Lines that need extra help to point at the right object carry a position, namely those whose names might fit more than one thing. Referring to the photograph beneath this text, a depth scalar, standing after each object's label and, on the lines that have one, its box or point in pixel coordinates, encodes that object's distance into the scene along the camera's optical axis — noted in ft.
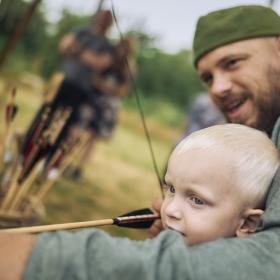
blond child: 2.80
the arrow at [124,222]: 2.57
